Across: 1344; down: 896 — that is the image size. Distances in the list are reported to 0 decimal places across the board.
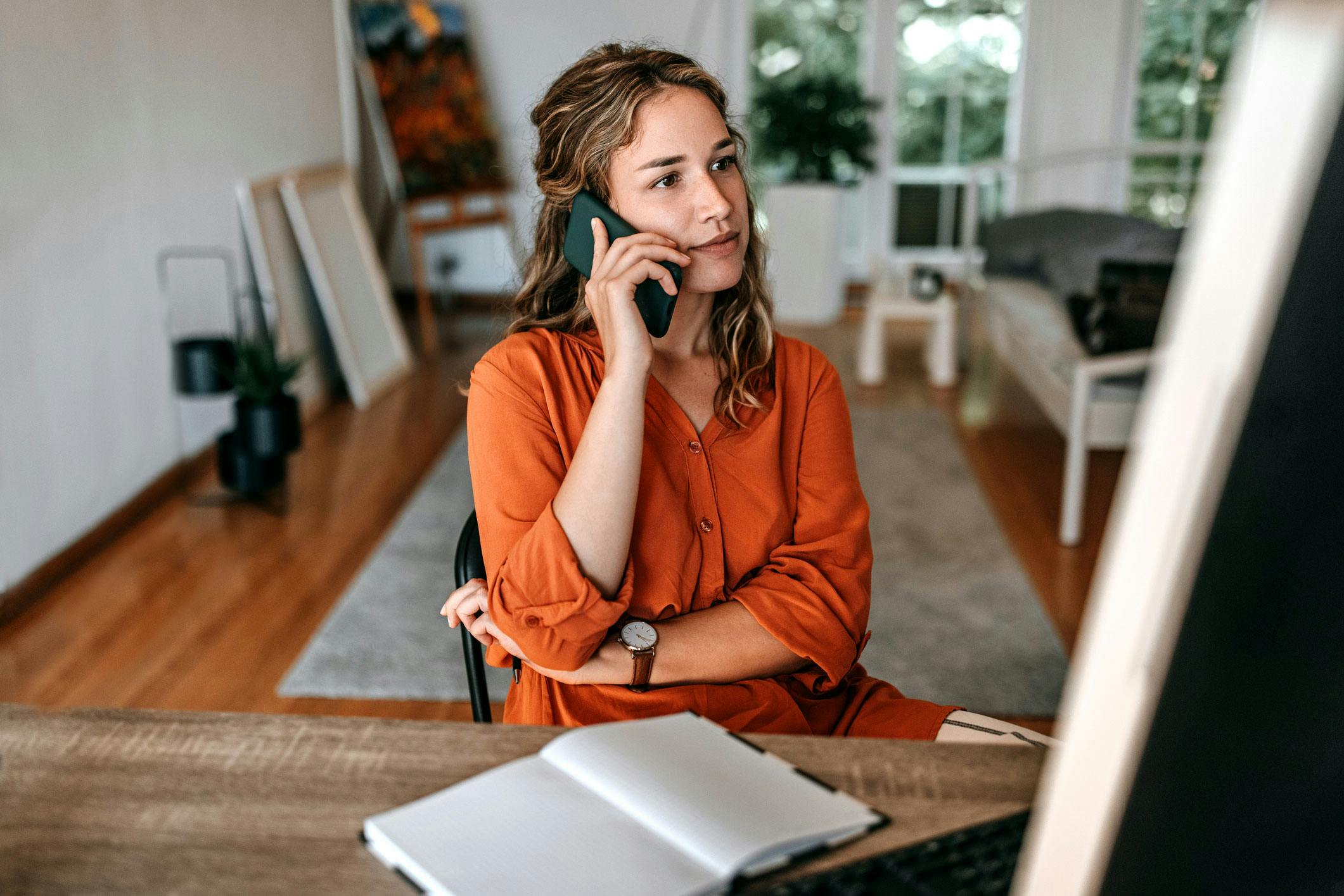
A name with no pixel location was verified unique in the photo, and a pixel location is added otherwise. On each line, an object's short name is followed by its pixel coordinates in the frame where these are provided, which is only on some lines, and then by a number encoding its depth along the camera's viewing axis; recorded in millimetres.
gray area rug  2426
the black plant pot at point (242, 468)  3312
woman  1174
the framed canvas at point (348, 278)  4473
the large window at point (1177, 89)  6387
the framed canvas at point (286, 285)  4113
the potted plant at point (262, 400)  3189
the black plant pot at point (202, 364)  3203
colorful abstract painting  5379
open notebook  698
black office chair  1316
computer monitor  309
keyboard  694
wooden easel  5523
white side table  4863
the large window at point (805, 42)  6469
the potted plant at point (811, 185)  6195
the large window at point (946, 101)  6438
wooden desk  722
